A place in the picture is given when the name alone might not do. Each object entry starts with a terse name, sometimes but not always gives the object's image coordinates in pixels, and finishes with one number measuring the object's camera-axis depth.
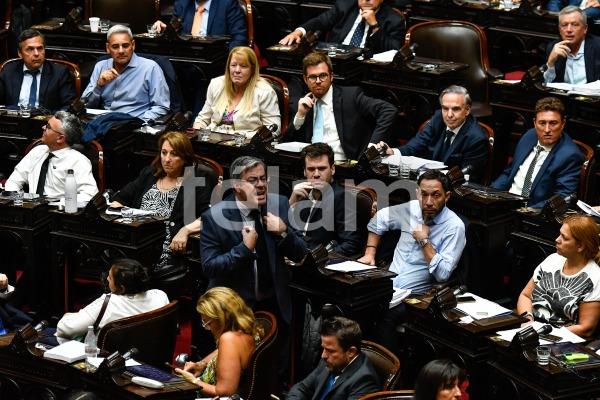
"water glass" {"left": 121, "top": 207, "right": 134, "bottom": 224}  12.98
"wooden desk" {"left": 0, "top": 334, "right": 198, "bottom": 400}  10.24
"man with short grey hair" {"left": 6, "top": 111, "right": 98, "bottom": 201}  14.20
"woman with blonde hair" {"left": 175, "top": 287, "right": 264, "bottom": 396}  10.44
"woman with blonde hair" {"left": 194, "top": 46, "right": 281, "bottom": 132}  14.98
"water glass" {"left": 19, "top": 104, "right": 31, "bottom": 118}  15.40
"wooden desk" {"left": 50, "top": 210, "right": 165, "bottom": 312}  12.97
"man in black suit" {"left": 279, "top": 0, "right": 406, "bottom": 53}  16.27
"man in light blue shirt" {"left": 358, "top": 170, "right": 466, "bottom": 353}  12.00
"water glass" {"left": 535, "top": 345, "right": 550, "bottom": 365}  10.09
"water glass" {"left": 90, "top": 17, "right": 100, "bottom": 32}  17.06
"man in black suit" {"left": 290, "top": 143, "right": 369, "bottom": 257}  12.80
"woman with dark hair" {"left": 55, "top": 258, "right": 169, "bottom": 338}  11.56
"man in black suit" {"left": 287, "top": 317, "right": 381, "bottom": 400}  10.05
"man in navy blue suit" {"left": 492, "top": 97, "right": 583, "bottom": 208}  12.98
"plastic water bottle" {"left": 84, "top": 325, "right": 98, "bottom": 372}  10.73
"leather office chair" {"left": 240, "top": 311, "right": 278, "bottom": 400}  10.44
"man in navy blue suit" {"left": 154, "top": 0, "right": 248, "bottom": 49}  16.87
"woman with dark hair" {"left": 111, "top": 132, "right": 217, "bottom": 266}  13.34
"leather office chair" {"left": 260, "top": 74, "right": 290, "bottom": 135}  15.26
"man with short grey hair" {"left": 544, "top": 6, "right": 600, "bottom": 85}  14.76
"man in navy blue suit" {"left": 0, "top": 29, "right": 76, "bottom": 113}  16.00
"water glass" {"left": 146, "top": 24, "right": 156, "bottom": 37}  16.77
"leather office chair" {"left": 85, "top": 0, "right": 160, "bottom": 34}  17.94
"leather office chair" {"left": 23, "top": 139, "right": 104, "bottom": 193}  14.37
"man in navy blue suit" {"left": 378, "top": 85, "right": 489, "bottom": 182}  13.70
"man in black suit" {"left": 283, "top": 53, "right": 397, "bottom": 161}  14.56
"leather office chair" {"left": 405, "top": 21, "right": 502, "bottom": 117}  15.95
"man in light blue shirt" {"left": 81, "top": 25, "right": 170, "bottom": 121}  15.74
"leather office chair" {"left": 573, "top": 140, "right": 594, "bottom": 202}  13.08
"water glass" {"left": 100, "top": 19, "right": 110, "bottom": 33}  17.09
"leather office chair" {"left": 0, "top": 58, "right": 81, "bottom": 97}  16.23
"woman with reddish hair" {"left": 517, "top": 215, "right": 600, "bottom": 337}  11.14
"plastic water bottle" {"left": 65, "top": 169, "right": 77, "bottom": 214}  13.23
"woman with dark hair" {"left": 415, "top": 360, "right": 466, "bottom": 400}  9.04
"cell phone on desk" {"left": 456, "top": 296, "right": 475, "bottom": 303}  11.27
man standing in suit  11.74
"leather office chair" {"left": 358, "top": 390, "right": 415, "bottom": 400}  9.46
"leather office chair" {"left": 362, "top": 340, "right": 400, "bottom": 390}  10.01
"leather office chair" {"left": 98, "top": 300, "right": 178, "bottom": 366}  11.02
